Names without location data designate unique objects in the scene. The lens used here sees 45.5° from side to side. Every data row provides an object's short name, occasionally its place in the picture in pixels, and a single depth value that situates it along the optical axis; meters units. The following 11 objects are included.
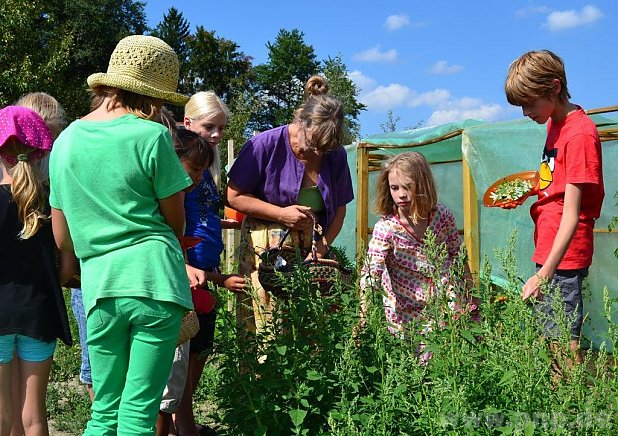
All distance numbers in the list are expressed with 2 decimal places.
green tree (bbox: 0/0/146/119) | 17.45
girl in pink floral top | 3.39
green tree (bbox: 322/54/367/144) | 23.66
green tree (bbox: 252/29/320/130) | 51.62
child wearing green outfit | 2.21
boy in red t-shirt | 2.85
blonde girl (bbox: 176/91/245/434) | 3.43
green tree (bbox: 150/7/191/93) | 43.94
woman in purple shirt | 3.22
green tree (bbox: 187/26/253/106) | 45.44
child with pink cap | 2.76
